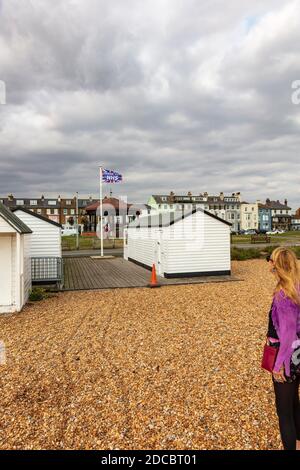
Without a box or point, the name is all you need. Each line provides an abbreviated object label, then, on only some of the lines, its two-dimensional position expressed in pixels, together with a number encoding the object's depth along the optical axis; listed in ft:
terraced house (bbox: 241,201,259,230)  303.07
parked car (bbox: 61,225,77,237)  212.29
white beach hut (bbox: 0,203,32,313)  30.76
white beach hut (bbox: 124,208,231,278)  49.93
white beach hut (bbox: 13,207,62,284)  46.60
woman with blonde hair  9.93
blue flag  80.38
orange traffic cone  43.19
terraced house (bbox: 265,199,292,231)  328.49
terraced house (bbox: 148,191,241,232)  272.66
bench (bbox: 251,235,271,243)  120.75
